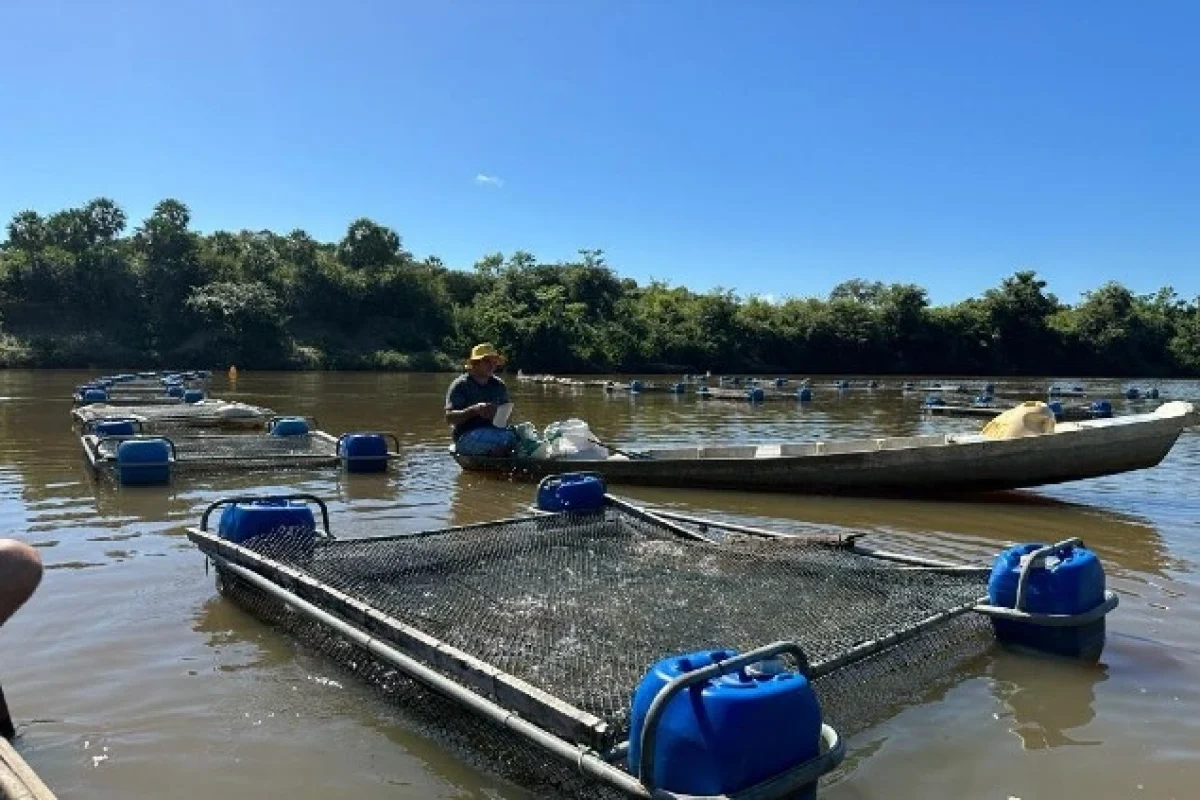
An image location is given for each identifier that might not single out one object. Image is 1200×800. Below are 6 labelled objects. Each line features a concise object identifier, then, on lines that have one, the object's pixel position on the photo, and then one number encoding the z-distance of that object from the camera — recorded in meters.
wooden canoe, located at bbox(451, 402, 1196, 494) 10.58
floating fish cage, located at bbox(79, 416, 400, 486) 10.82
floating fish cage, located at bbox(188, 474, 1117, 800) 3.12
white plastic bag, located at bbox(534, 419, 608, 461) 11.98
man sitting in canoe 12.03
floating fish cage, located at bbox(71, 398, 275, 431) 17.05
